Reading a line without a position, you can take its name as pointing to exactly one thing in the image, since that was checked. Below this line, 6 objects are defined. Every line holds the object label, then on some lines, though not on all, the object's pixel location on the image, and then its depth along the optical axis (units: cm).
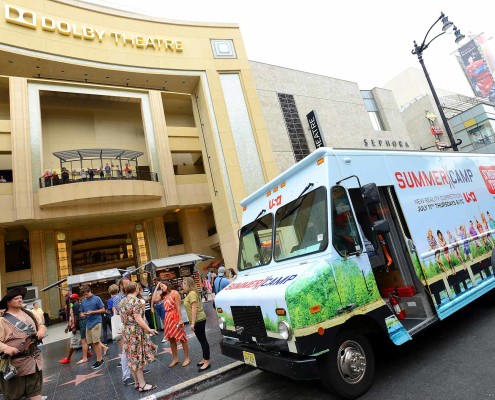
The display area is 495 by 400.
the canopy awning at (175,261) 1797
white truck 365
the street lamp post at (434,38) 1106
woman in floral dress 542
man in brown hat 396
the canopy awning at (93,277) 1602
